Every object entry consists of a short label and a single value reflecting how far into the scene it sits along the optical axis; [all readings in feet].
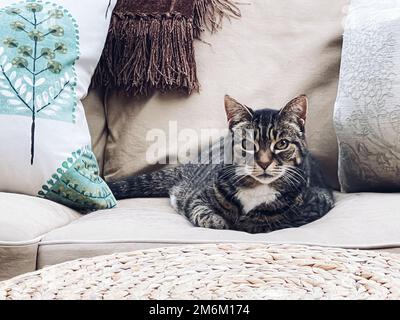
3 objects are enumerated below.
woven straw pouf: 3.52
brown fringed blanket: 5.46
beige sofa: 5.46
